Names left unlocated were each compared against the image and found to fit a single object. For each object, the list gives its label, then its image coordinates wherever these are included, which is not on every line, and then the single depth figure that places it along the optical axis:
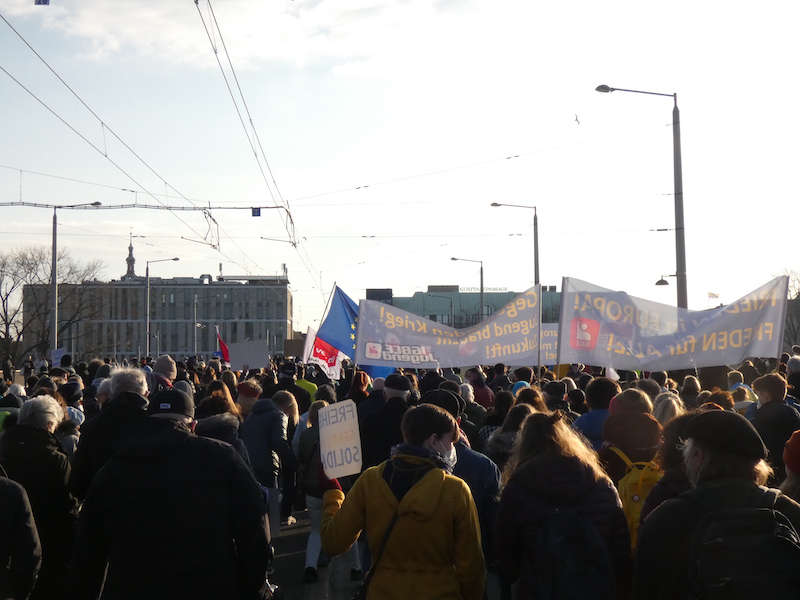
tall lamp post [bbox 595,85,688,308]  16.53
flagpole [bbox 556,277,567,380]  10.78
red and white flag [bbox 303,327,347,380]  19.59
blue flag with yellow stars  17.31
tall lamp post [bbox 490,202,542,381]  29.89
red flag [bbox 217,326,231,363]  28.16
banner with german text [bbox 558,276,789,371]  10.87
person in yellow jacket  4.35
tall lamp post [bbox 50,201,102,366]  32.25
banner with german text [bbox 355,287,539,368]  12.94
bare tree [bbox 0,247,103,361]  74.81
